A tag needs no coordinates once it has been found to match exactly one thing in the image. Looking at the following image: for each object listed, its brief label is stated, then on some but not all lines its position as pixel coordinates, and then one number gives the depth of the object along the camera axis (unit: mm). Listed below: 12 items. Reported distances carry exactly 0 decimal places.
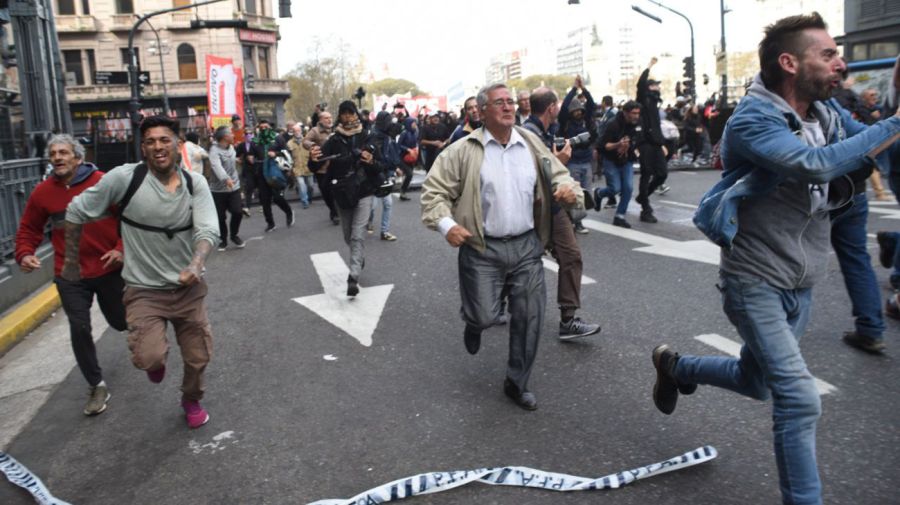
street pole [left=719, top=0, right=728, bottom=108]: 24064
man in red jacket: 4531
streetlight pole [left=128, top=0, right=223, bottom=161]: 19047
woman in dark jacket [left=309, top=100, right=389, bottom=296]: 7344
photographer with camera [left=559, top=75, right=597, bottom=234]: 8782
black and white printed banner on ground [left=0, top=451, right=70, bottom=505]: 3307
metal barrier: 7660
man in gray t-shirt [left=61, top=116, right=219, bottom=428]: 3941
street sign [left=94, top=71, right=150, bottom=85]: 20469
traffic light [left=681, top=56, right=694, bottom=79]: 26234
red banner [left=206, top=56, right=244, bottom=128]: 18531
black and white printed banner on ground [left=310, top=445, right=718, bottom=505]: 3096
